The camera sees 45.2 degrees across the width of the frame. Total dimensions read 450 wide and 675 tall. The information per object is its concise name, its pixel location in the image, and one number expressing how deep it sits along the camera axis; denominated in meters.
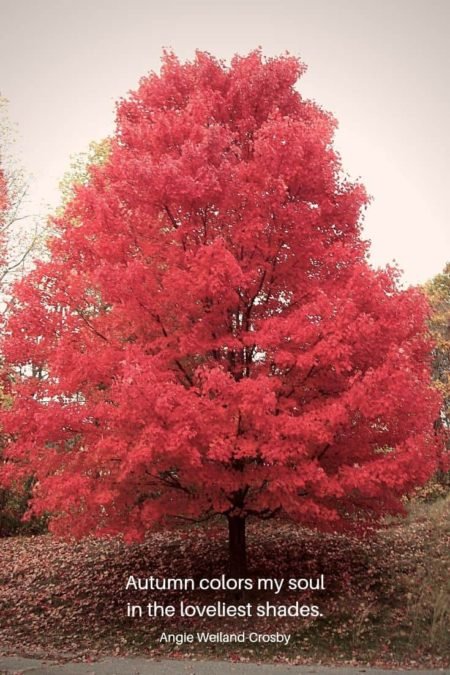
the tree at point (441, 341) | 23.88
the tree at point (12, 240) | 19.28
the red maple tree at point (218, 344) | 7.72
